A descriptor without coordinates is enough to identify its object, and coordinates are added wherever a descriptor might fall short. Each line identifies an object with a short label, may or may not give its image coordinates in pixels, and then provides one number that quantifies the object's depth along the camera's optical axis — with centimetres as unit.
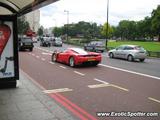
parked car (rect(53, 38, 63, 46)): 5161
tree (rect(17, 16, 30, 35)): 8106
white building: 13991
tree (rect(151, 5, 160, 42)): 8612
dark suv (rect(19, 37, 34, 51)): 3497
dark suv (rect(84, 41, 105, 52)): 3578
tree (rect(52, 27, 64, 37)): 13676
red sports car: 1720
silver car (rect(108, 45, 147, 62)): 2302
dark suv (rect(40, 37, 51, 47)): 4788
